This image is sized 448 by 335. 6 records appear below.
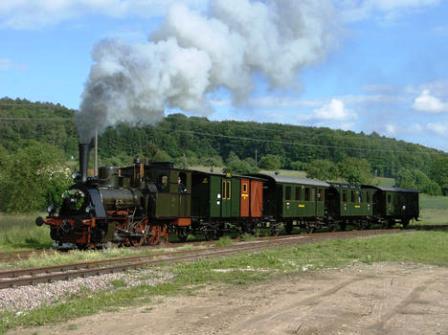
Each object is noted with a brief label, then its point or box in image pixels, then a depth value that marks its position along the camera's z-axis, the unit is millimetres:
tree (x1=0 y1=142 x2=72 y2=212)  49438
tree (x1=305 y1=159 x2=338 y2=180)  82775
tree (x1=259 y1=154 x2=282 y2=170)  97625
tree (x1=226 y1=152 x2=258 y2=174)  82681
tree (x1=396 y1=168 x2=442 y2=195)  116438
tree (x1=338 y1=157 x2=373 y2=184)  86438
